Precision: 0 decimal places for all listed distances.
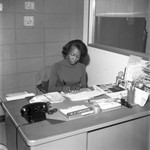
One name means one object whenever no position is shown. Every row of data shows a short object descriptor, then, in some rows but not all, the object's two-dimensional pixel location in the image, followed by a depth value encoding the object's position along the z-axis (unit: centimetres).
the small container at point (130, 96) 192
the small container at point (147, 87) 199
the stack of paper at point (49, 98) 189
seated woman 253
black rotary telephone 158
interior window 265
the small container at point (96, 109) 172
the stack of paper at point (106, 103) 180
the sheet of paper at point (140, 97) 187
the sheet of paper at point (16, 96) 199
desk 142
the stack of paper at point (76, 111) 165
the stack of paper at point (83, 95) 198
